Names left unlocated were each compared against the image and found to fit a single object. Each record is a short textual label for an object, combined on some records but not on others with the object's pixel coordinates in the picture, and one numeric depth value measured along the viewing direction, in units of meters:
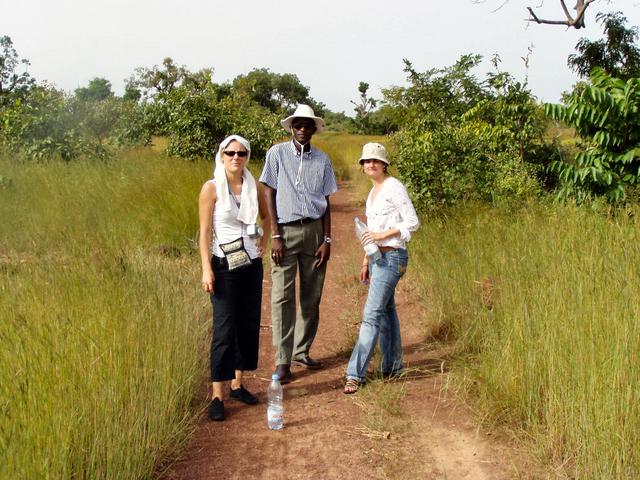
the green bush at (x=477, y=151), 8.52
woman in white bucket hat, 4.63
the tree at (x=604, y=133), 6.88
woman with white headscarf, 4.38
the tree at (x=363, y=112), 46.11
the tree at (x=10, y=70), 39.96
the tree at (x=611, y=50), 12.58
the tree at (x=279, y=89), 53.37
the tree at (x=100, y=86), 63.23
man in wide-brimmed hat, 5.07
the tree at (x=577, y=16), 12.38
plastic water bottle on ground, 4.27
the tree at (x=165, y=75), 41.16
